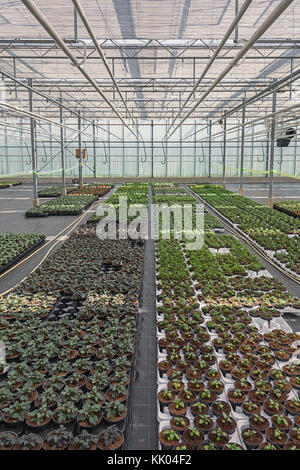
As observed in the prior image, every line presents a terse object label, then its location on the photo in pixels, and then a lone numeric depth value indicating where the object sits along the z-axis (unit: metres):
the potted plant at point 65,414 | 3.11
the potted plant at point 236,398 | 3.42
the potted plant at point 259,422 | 3.11
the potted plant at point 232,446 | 2.81
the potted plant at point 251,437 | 2.93
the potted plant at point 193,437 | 2.93
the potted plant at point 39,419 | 3.11
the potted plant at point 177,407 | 3.28
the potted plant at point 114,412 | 3.15
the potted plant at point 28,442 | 2.82
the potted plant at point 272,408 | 3.28
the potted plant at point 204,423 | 3.06
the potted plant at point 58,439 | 2.85
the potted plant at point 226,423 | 3.07
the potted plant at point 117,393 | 3.42
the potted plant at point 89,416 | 3.09
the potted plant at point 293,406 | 3.27
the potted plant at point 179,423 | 3.07
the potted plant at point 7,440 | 2.83
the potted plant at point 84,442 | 2.79
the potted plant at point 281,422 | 3.06
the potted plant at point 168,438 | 2.91
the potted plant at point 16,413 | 3.14
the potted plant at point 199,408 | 3.26
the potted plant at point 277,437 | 2.91
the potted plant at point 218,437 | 2.91
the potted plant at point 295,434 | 2.94
